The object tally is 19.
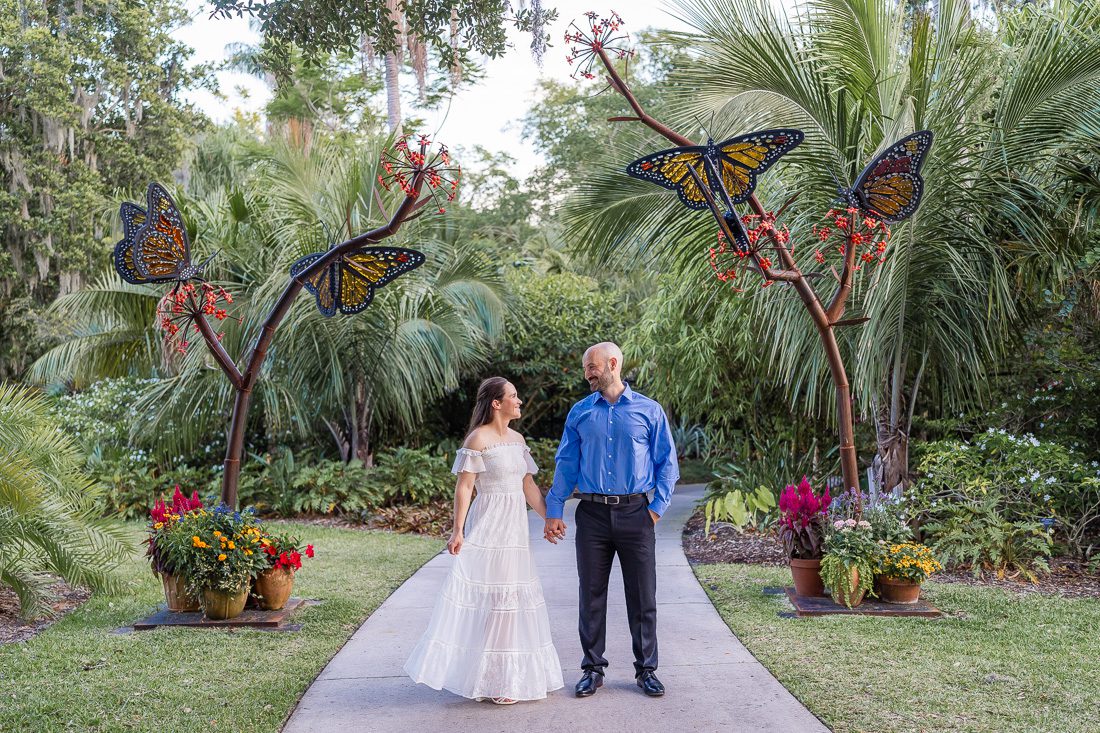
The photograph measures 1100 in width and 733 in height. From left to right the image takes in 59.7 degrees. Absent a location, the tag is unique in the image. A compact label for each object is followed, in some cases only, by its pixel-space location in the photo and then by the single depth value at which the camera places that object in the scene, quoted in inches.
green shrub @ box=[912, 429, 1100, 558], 309.1
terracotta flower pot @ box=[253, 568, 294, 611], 261.6
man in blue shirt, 188.1
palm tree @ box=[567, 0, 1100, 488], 296.4
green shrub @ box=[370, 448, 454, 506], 498.9
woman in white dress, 183.6
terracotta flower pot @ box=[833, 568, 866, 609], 252.1
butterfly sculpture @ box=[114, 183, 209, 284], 245.4
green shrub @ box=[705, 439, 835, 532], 392.2
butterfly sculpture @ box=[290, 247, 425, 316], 263.3
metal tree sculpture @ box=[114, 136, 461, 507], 245.4
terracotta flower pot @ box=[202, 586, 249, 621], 250.2
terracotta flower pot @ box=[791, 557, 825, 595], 266.1
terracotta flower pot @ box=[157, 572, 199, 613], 258.1
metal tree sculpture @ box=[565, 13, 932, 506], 237.1
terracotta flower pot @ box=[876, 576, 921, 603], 254.1
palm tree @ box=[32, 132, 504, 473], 457.4
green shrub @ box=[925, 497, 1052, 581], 302.2
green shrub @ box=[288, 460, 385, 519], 475.5
